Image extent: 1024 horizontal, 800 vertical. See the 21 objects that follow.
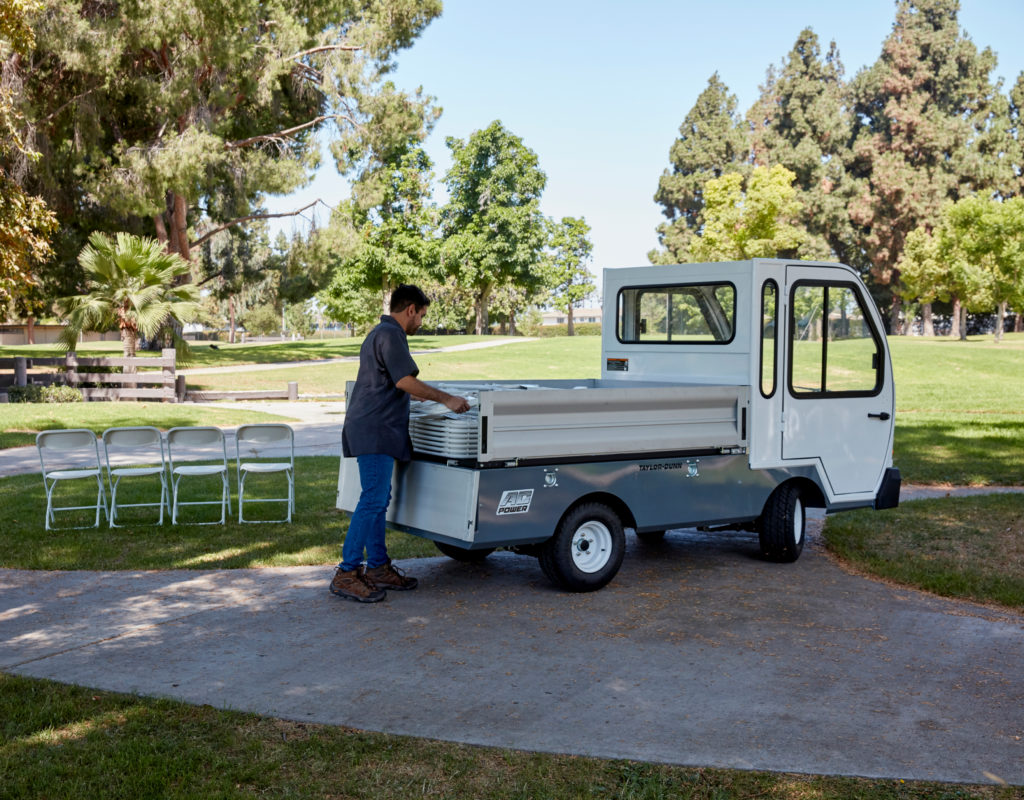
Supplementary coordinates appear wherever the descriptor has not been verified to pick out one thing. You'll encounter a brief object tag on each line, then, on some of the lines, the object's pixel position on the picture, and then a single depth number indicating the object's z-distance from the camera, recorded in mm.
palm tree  22219
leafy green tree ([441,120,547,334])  60875
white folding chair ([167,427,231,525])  9047
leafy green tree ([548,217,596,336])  70250
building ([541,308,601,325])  123112
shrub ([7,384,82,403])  21673
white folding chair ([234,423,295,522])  9000
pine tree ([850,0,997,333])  65562
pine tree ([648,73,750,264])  73438
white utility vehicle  6270
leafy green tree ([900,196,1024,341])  51375
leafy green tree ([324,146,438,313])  58094
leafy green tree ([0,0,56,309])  18109
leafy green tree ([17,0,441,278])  28047
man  6457
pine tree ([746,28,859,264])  67875
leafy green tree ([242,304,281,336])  92500
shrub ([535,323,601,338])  79919
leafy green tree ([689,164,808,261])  58188
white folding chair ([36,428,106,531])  8805
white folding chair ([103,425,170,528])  9008
